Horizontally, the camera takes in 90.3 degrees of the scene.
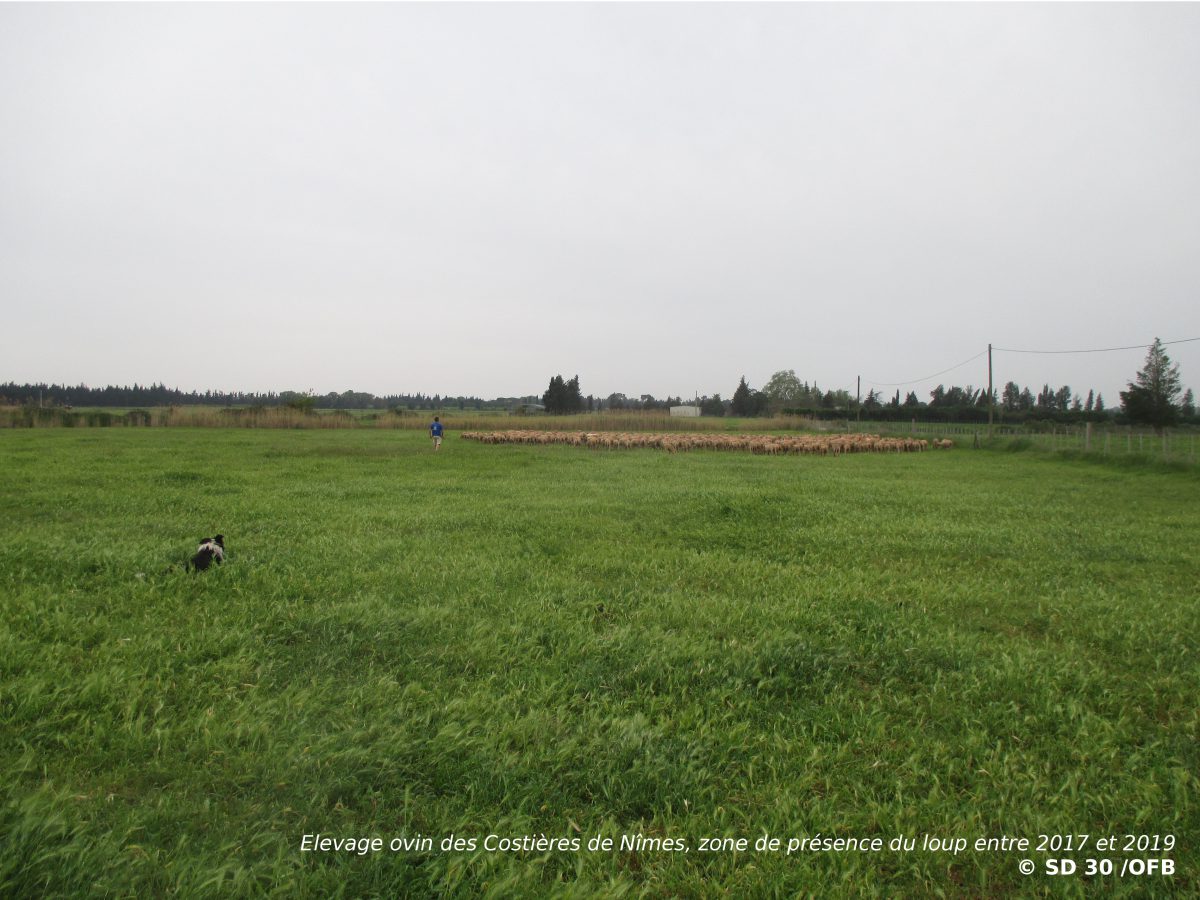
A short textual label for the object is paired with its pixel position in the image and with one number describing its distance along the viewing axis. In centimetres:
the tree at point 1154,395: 4753
